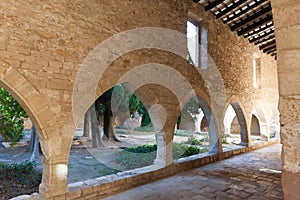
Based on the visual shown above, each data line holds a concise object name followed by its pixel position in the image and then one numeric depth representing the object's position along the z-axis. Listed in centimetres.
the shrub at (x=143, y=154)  590
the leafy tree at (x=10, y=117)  484
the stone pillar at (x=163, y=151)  497
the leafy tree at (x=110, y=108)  854
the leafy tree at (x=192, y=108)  957
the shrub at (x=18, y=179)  380
